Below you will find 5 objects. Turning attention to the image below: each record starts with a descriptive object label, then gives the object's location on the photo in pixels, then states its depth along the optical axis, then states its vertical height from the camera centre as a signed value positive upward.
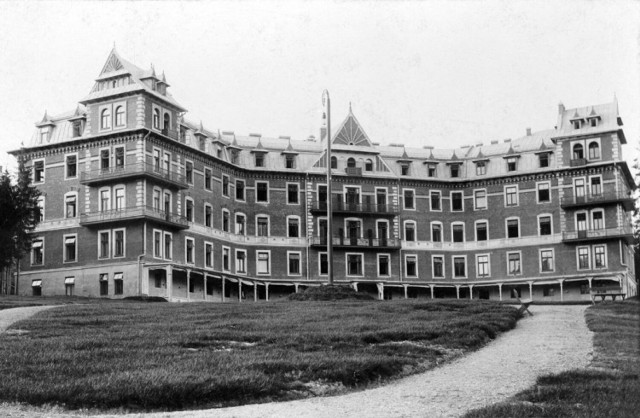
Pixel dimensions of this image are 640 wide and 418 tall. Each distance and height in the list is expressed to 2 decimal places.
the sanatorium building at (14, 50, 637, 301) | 56.12 +6.19
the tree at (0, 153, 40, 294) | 47.38 +4.65
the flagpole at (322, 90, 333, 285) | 42.72 +5.56
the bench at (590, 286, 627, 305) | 45.34 -0.03
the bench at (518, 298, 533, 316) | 34.69 -0.57
